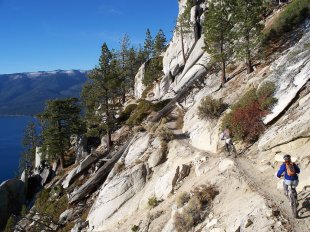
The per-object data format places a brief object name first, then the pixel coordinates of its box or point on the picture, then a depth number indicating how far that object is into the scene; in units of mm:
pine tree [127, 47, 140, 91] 64980
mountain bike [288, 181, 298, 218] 9767
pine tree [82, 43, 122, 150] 34727
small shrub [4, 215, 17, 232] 28999
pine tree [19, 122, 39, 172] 55447
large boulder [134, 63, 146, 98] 56880
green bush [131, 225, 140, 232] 16066
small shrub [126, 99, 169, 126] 32602
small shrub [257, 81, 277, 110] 17281
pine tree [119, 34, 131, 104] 64264
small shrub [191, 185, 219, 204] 13616
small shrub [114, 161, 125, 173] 23428
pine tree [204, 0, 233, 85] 25822
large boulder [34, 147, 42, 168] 46157
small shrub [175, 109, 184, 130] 25106
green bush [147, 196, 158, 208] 17330
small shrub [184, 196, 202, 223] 12978
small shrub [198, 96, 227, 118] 21221
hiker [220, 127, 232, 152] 16760
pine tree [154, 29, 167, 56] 68784
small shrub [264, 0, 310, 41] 28216
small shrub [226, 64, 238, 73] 29670
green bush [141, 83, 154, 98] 52897
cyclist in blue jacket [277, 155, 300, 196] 9840
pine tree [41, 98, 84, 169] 39986
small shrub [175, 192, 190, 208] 14488
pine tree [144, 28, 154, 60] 71410
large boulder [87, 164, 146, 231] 19881
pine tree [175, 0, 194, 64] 45974
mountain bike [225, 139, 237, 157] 16525
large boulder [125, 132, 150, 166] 23137
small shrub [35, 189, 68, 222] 26739
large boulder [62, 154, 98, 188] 30812
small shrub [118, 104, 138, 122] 40380
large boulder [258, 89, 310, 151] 13459
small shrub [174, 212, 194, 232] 12765
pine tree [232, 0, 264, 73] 23607
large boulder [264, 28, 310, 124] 16569
